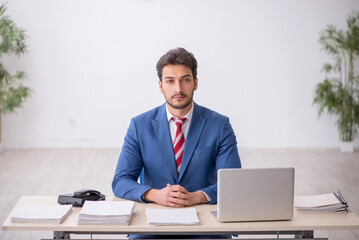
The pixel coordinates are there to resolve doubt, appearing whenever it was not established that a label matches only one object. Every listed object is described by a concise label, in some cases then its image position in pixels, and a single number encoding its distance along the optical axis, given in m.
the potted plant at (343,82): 7.31
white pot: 7.59
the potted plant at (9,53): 6.95
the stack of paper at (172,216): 2.30
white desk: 2.29
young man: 2.92
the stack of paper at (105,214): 2.32
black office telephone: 2.59
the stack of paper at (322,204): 2.50
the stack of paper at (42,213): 2.33
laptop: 2.26
